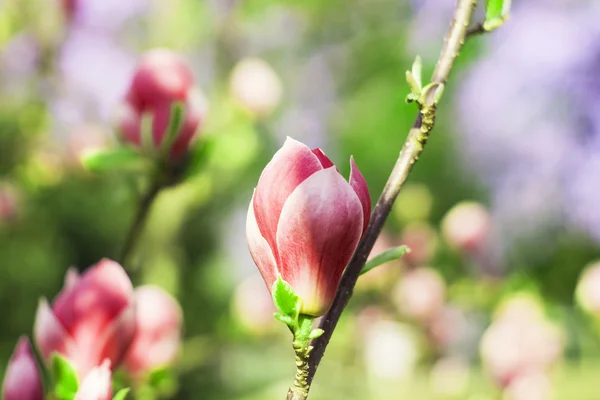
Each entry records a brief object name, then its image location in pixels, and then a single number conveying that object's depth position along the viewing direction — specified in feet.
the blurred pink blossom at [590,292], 5.73
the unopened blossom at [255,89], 7.07
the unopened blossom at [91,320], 3.30
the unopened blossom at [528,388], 4.95
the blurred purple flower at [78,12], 8.30
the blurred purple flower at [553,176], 8.45
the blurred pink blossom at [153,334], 3.69
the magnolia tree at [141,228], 3.00
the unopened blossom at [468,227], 8.29
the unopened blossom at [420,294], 9.32
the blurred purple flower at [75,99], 7.50
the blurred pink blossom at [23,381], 3.24
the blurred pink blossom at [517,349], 5.18
